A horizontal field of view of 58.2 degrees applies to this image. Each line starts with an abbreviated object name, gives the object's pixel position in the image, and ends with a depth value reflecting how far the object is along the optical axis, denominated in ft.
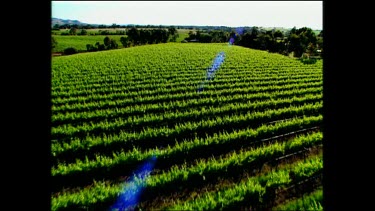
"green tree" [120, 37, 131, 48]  311.56
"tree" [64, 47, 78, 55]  247.70
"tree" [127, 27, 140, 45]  330.13
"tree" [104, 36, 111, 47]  293.10
